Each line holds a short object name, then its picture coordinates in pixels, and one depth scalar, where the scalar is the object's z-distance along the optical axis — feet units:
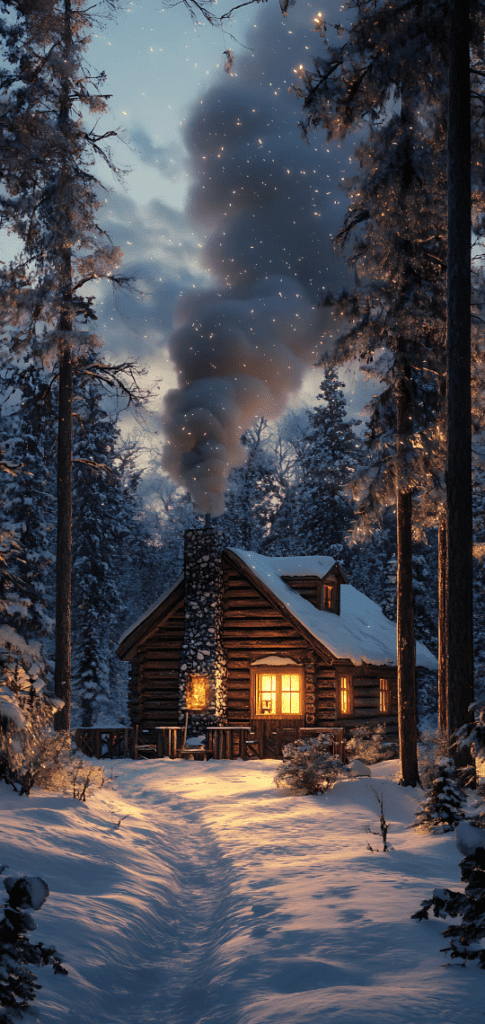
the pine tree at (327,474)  134.00
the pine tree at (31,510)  90.03
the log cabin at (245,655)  74.33
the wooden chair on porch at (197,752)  66.69
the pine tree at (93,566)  114.42
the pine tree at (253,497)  154.61
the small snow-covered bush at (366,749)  58.80
